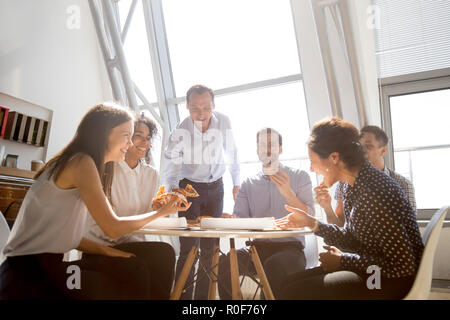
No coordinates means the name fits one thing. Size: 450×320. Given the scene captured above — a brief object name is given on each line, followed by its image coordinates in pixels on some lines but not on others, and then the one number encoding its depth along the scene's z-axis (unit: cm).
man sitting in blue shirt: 182
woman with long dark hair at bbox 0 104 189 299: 115
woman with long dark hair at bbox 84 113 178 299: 168
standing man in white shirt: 247
